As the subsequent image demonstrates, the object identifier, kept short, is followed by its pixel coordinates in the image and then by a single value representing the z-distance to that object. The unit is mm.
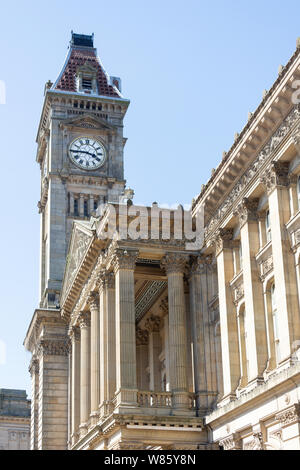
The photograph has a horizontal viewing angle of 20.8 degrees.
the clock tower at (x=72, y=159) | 67688
